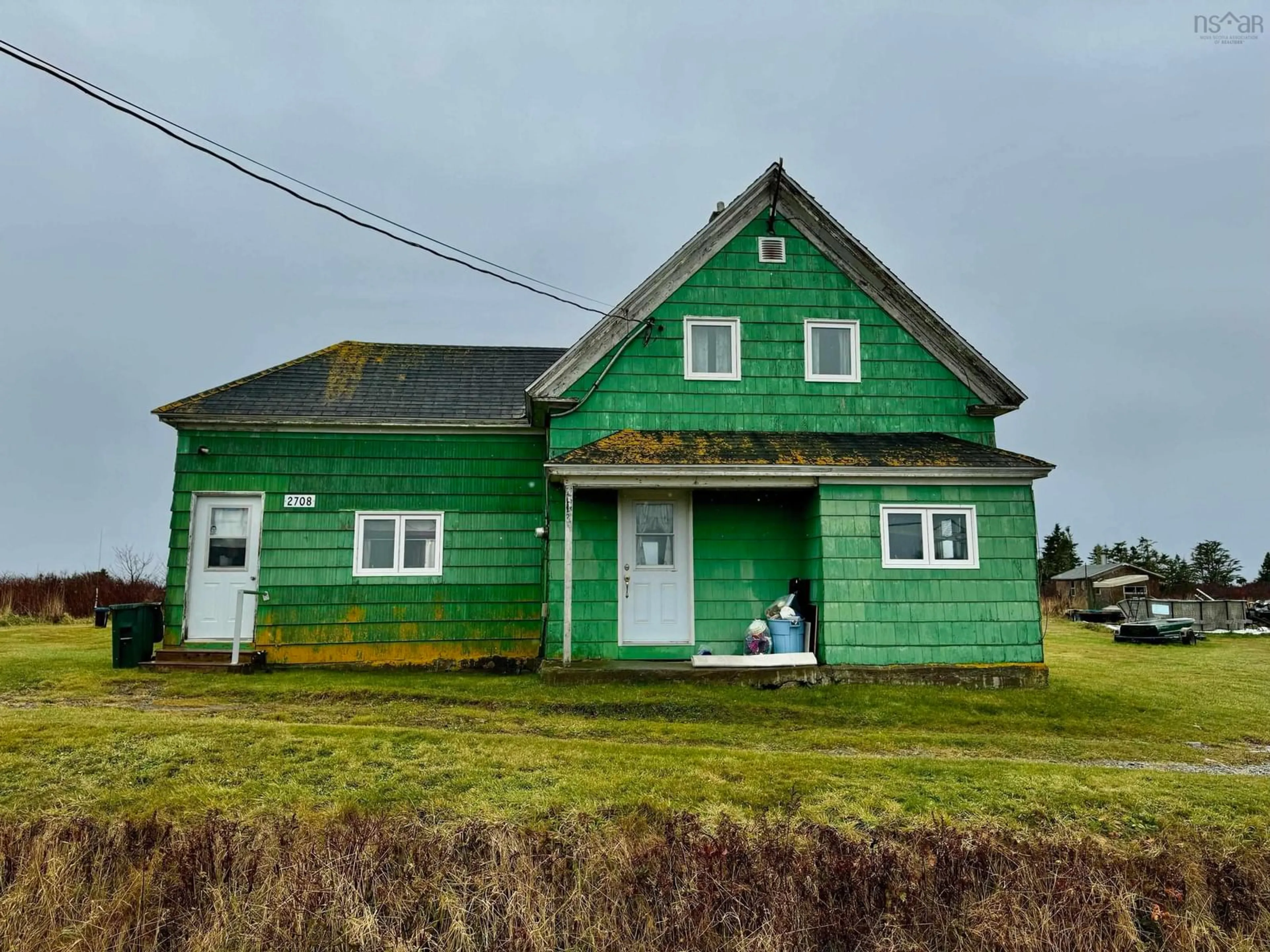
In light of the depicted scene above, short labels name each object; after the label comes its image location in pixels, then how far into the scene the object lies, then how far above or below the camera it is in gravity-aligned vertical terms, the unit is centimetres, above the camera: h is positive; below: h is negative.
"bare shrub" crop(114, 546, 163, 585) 2667 +33
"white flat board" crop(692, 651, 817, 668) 995 -98
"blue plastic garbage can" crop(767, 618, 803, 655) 1032 -67
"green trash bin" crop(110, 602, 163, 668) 1090 -76
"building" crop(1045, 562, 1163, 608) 3195 +12
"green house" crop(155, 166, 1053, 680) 1027 +136
